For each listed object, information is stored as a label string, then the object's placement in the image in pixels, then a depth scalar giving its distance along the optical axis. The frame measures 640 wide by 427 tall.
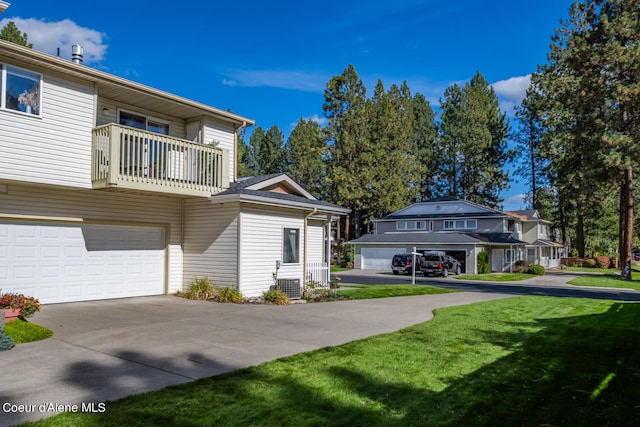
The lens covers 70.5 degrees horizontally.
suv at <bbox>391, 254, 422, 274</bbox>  32.62
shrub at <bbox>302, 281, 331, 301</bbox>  15.06
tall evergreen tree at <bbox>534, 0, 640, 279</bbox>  23.78
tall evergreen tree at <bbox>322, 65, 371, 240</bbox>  41.59
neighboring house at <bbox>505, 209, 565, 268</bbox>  46.28
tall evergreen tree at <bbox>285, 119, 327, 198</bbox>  50.59
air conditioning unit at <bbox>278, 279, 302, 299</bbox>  14.34
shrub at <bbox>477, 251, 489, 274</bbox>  35.34
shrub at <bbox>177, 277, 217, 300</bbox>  13.91
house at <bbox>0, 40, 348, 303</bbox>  10.98
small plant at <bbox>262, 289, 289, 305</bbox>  13.70
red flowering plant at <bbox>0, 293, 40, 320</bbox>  9.49
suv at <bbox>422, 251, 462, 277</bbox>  31.91
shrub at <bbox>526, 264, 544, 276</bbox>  36.50
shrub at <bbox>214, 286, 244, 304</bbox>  13.25
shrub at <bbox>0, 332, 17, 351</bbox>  7.02
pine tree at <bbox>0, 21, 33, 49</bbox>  20.12
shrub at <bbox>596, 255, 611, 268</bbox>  44.69
